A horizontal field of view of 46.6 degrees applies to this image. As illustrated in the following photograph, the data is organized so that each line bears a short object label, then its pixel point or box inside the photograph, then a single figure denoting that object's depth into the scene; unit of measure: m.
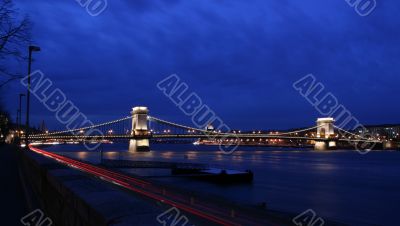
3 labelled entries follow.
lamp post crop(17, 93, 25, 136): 54.38
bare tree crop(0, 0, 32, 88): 10.67
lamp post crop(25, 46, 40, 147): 25.83
